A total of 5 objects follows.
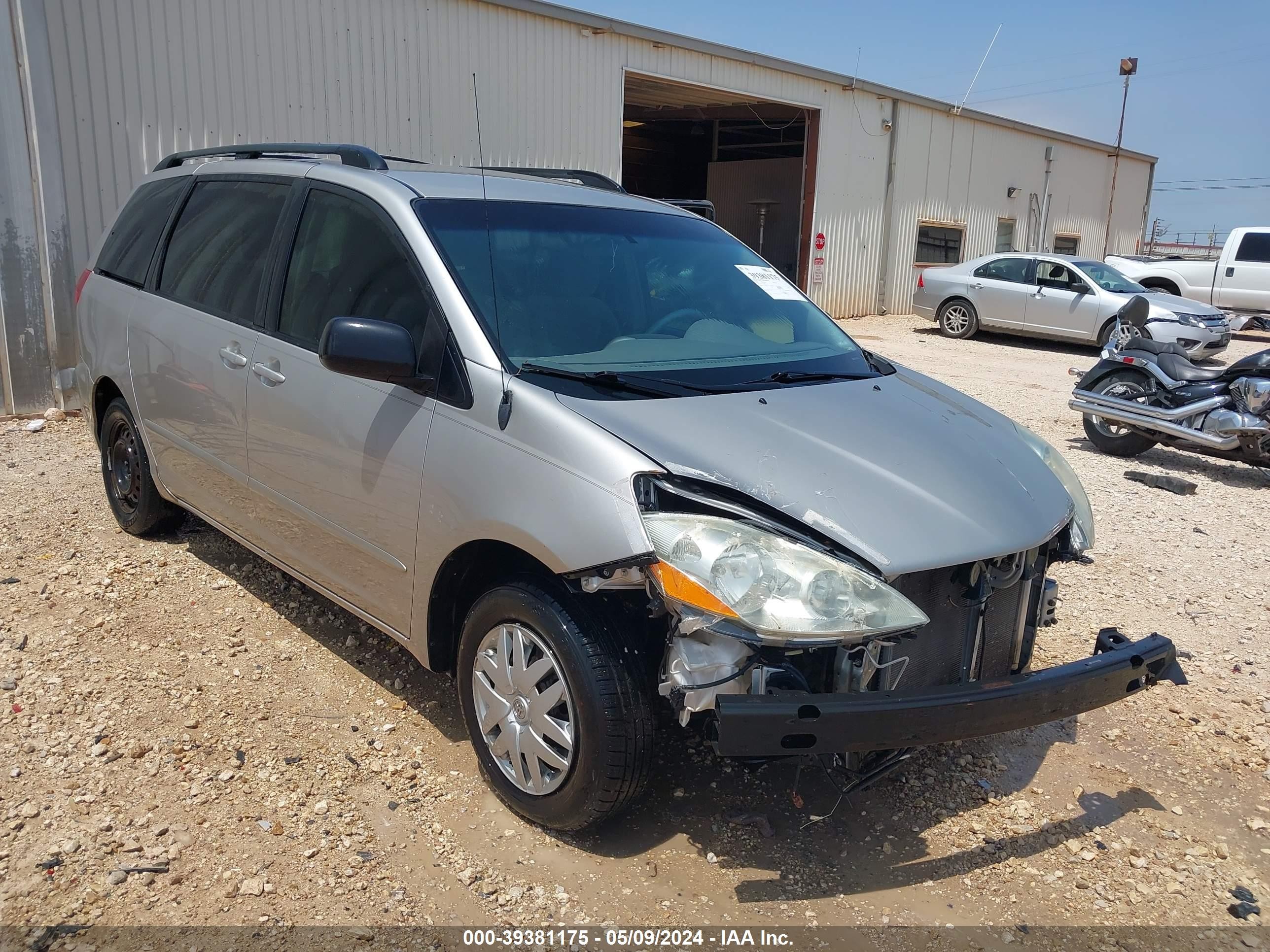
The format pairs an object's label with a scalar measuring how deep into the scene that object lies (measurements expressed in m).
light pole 26.91
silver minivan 2.46
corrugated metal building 8.13
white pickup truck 17.78
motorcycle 7.23
